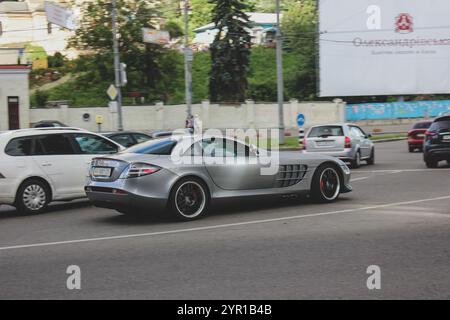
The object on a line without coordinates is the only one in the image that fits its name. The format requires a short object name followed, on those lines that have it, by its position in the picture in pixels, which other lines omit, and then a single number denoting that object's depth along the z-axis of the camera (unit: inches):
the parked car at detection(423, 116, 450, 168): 707.4
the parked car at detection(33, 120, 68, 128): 1494.8
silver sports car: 379.2
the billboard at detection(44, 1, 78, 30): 1291.8
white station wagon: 451.2
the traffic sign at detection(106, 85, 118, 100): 1302.4
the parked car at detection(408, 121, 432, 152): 1043.3
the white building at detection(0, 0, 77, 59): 3779.5
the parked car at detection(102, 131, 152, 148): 738.2
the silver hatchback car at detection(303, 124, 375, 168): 759.7
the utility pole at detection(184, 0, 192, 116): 1498.5
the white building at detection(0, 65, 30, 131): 1713.8
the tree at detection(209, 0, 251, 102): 2160.4
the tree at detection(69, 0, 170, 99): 2218.3
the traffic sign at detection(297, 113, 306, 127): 1183.4
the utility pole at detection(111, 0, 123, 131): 1348.4
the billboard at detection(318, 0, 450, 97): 2170.3
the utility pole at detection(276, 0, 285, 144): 1262.3
